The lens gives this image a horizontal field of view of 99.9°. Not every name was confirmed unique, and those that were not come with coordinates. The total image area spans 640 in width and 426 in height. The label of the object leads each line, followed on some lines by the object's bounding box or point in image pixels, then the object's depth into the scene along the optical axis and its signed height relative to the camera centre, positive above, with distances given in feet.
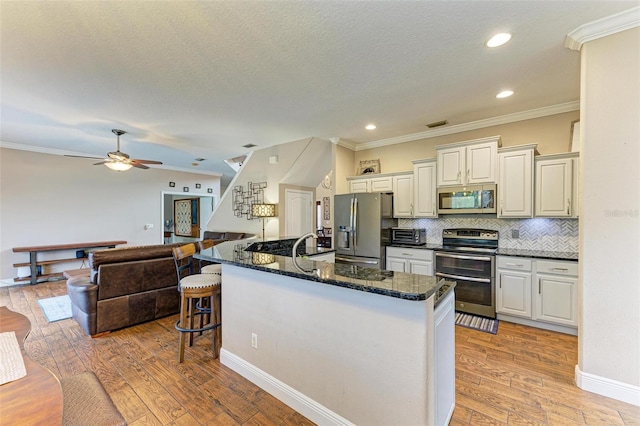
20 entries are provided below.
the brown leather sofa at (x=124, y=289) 10.17 -3.13
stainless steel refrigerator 13.82 -0.85
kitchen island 4.57 -2.63
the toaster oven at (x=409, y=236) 13.88 -1.32
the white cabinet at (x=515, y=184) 11.01 +1.11
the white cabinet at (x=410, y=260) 12.71 -2.42
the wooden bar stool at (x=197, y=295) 8.10 -2.54
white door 19.52 -0.08
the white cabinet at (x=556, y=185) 10.26 +0.98
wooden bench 17.04 -3.03
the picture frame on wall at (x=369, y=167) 16.28 +2.67
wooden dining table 2.56 -1.98
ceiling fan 13.82 +2.69
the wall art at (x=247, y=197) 19.94 +1.07
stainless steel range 11.30 -2.52
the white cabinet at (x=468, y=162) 11.79 +2.24
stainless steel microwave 11.87 +0.53
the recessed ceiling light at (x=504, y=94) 9.94 +4.40
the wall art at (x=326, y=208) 29.94 +0.27
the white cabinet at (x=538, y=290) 9.79 -3.06
